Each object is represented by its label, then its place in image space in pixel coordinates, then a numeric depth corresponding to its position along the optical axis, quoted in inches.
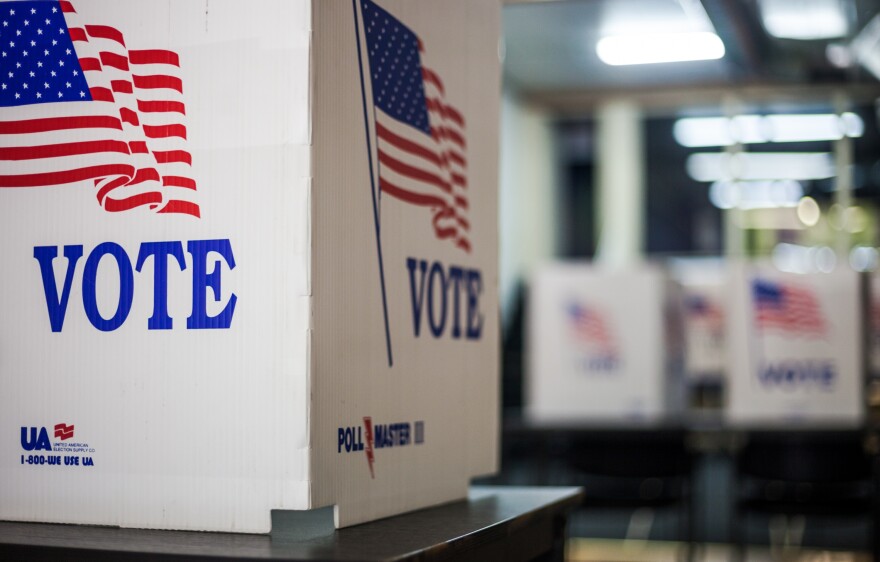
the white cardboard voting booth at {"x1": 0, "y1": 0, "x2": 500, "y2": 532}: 42.9
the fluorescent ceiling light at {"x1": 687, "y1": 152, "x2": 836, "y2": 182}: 362.0
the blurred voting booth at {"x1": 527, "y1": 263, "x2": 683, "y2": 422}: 200.7
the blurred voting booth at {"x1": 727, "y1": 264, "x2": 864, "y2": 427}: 197.0
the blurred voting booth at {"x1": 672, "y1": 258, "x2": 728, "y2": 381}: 306.2
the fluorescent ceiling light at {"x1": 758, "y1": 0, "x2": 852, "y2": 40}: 263.0
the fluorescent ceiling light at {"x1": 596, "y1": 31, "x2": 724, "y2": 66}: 295.0
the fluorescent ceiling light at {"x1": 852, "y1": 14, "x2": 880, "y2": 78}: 283.4
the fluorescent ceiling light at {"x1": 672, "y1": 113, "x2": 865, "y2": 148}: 358.3
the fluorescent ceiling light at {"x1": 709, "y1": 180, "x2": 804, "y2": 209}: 362.9
